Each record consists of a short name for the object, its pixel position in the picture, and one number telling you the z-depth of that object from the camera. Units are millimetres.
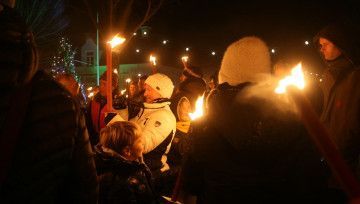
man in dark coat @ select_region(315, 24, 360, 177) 3814
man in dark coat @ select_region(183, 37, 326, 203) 2660
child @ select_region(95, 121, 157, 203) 3607
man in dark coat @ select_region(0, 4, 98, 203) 1571
